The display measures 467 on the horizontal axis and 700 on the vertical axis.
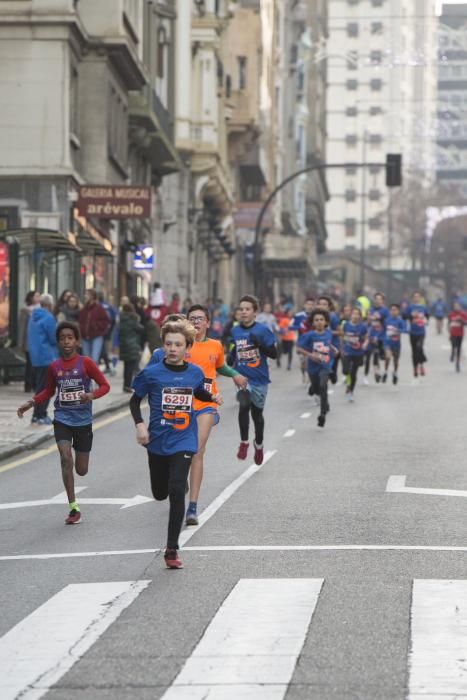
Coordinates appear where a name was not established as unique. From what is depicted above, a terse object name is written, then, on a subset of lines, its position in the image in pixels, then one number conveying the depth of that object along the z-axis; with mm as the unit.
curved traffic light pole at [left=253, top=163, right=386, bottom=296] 56219
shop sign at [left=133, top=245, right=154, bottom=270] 47375
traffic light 52469
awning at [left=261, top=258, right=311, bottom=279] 89312
